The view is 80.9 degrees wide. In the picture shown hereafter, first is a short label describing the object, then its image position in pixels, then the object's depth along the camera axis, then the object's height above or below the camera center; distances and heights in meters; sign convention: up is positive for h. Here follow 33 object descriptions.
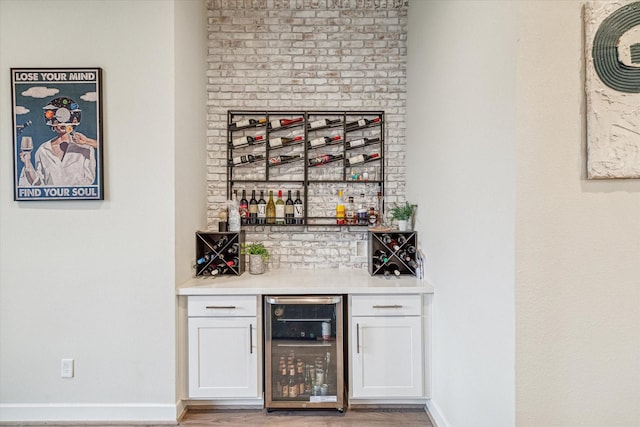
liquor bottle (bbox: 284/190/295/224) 3.14 +0.01
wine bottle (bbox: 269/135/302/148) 3.15 +0.60
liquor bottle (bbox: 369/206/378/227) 3.13 -0.06
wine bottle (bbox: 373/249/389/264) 2.90 -0.35
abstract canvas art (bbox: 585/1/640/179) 1.42 +0.51
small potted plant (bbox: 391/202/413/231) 2.95 -0.03
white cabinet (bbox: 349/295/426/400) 2.55 -0.90
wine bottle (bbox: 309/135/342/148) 3.14 +0.60
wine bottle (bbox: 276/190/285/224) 3.14 +0.02
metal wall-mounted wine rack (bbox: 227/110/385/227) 3.14 +0.52
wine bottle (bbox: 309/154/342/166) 3.15 +0.44
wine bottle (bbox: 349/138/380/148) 3.14 +0.58
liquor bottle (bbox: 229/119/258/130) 3.12 +0.73
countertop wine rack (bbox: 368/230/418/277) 2.89 -0.32
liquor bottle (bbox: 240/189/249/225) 3.10 +0.01
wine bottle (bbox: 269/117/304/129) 3.13 +0.75
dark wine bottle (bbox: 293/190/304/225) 3.14 +0.00
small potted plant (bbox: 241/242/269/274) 2.96 -0.36
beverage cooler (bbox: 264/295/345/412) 2.55 -0.99
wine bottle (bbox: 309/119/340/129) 3.13 +0.74
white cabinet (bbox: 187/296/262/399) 2.53 -0.92
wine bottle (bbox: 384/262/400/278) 2.88 -0.46
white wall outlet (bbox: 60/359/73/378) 2.46 -1.03
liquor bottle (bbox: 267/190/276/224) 3.14 +0.02
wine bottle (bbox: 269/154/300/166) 3.16 +0.44
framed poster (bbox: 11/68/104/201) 2.41 +0.53
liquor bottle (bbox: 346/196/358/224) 3.15 +0.00
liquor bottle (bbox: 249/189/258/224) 3.10 +0.02
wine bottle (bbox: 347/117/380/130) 3.15 +0.74
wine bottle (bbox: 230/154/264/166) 3.15 +0.45
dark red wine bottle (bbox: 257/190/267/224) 3.10 +0.00
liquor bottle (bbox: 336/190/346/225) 3.13 -0.02
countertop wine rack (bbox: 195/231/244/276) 2.88 -0.32
